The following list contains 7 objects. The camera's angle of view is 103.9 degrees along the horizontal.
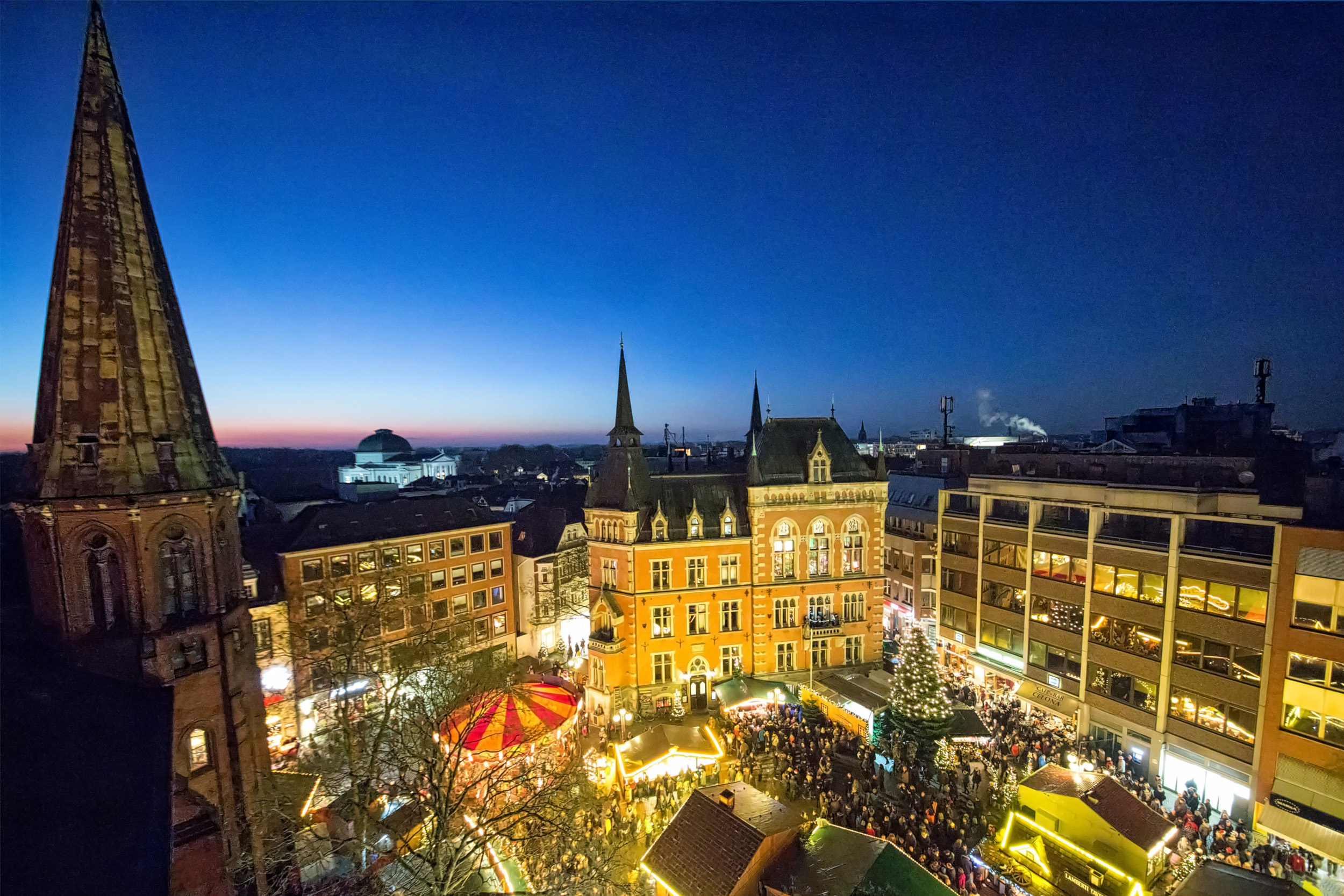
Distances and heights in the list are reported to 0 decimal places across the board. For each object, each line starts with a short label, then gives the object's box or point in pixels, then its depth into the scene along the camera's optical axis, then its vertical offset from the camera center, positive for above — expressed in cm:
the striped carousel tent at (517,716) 2222 -1405
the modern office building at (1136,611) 2467 -1115
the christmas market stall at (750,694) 3238 -1746
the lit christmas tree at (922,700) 2659 -1465
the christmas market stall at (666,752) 2519 -1635
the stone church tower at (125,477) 1162 -124
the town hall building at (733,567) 3594 -1080
